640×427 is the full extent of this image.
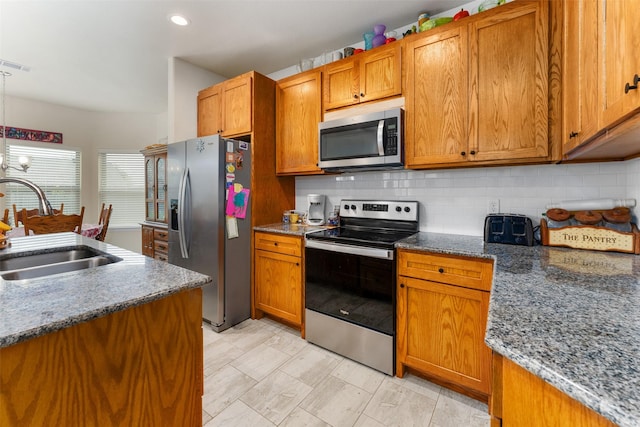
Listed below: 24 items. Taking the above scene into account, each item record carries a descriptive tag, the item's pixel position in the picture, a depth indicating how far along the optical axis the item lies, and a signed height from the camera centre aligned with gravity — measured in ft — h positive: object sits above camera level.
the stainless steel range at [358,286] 6.12 -1.82
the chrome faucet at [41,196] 3.86 +0.16
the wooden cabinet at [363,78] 6.96 +3.44
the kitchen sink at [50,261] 4.30 -0.90
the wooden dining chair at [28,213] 11.19 -0.22
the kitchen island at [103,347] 2.29 -1.32
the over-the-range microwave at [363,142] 6.72 +1.69
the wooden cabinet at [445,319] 5.14 -2.16
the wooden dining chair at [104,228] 11.68 -0.85
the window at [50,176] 13.56 +1.60
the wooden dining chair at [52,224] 9.52 -0.56
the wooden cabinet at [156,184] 12.33 +1.08
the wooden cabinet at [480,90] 5.41 +2.49
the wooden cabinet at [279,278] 7.81 -2.05
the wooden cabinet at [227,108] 8.80 +3.32
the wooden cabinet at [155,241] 11.48 -1.39
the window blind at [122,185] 15.88 +1.30
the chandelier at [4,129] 11.53 +3.58
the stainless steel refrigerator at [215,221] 8.07 -0.39
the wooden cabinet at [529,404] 1.70 -1.33
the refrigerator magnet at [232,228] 8.21 -0.58
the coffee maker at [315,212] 9.08 -0.13
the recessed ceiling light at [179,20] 7.48 +5.07
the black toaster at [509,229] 5.67 -0.43
